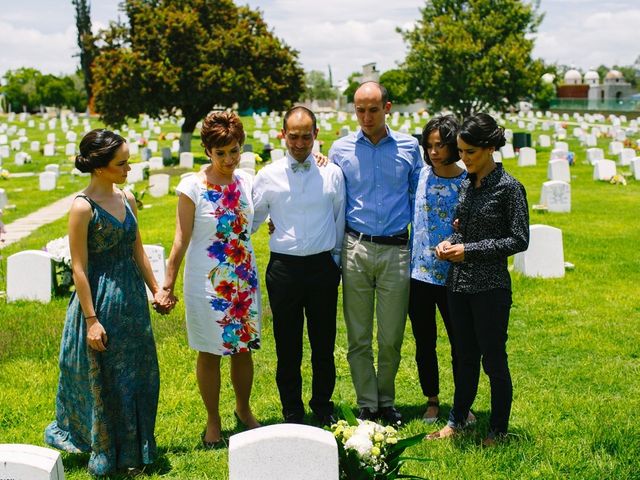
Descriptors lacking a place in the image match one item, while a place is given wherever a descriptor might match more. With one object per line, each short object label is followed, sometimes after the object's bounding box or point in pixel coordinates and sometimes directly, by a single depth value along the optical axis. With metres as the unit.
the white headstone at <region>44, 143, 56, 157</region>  31.25
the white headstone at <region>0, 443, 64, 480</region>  3.10
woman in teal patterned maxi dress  4.23
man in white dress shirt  4.70
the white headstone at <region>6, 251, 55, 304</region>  8.83
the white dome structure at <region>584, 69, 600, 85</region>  93.87
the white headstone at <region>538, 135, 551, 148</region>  31.31
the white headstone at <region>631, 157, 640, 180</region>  19.19
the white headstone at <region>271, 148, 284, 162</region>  24.02
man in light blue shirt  4.83
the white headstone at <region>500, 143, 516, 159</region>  25.95
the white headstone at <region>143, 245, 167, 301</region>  8.66
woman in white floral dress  4.52
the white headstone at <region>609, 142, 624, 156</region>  25.69
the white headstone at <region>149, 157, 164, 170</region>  25.30
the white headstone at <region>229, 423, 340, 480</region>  3.16
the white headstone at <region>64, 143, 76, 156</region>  30.89
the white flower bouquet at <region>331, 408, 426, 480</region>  3.60
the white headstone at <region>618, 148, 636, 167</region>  22.34
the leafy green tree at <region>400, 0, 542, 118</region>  30.20
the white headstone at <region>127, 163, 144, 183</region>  21.34
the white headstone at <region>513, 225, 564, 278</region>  9.20
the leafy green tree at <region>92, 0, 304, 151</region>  27.08
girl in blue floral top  4.66
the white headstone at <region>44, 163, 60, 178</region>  22.97
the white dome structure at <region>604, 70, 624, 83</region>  91.62
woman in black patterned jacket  4.32
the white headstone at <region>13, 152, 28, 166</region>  28.20
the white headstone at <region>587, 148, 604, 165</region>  23.20
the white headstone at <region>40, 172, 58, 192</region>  20.67
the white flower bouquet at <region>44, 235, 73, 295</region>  9.04
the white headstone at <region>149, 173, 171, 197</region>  18.62
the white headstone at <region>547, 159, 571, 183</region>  18.48
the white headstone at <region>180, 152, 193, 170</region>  26.06
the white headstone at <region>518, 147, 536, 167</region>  23.39
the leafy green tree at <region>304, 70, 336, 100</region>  94.88
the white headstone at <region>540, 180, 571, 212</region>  14.06
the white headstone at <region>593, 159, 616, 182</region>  19.12
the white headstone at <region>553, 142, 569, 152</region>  26.24
